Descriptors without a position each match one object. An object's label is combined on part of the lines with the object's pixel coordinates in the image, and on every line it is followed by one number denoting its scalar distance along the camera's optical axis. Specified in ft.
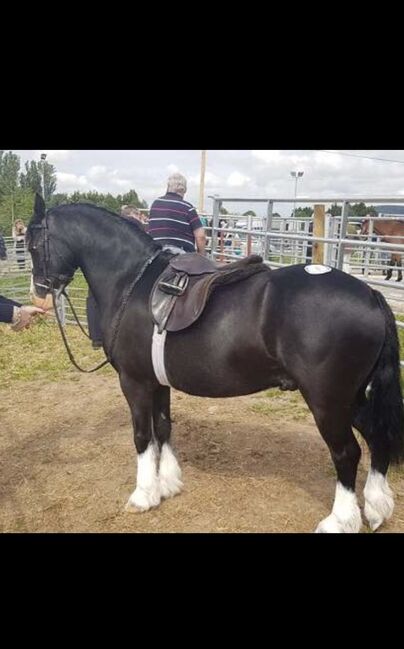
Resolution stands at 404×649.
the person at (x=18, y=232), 38.05
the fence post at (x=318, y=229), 20.35
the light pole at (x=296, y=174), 88.84
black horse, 8.33
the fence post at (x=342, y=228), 15.56
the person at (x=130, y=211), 22.38
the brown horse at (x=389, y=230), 35.04
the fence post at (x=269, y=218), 20.47
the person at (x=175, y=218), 14.49
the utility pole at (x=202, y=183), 67.34
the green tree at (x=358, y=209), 75.22
